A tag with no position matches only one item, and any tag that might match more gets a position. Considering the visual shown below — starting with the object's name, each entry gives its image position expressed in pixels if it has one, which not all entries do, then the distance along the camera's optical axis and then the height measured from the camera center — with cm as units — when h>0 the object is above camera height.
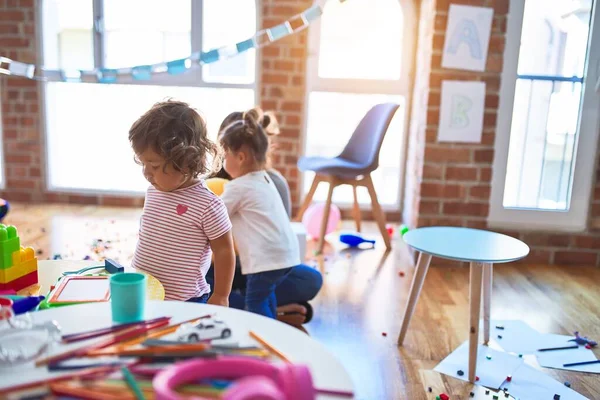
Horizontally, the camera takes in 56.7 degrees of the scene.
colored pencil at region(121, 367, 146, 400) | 66 -35
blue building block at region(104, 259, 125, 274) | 120 -37
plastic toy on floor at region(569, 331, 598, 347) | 212 -85
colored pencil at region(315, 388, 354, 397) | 69 -35
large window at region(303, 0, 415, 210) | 379 +27
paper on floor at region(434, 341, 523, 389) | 183 -86
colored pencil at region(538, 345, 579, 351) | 207 -86
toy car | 81 -34
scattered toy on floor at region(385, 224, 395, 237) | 353 -77
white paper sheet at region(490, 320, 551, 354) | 207 -86
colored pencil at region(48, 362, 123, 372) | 73 -35
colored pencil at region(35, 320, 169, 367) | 75 -35
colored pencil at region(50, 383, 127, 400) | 66 -35
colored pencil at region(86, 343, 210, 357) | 77 -35
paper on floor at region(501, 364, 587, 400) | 173 -86
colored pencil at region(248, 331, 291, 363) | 77 -34
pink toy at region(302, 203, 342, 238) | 339 -69
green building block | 111 -31
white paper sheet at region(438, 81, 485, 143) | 293 +0
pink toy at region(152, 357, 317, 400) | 57 -32
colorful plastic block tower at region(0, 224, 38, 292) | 111 -34
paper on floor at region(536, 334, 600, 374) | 194 -86
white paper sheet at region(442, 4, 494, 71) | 286 +38
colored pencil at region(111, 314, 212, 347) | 81 -35
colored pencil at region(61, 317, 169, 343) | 81 -35
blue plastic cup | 86 -32
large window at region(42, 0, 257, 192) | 386 +19
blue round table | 178 -46
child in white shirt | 179 -34
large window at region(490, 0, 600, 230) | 295 -1
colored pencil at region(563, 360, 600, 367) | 195 -86
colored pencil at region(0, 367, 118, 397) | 68 -35
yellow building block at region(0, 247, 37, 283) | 111 -35
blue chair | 313 -33
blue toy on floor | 330 -78
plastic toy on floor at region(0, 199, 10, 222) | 293 -61
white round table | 72 -35
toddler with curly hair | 130 -26
